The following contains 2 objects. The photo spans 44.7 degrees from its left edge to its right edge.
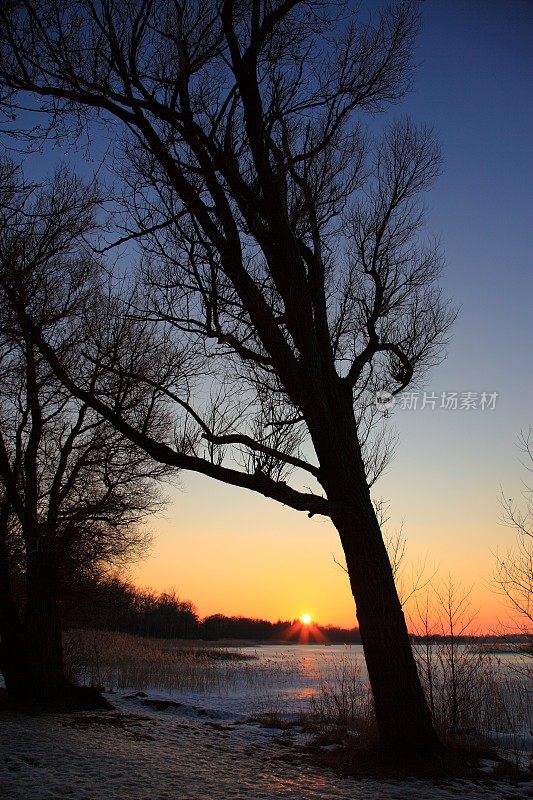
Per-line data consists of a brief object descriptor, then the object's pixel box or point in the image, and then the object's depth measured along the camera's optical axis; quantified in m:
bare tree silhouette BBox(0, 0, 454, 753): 7.02
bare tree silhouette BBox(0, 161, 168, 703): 11.04
